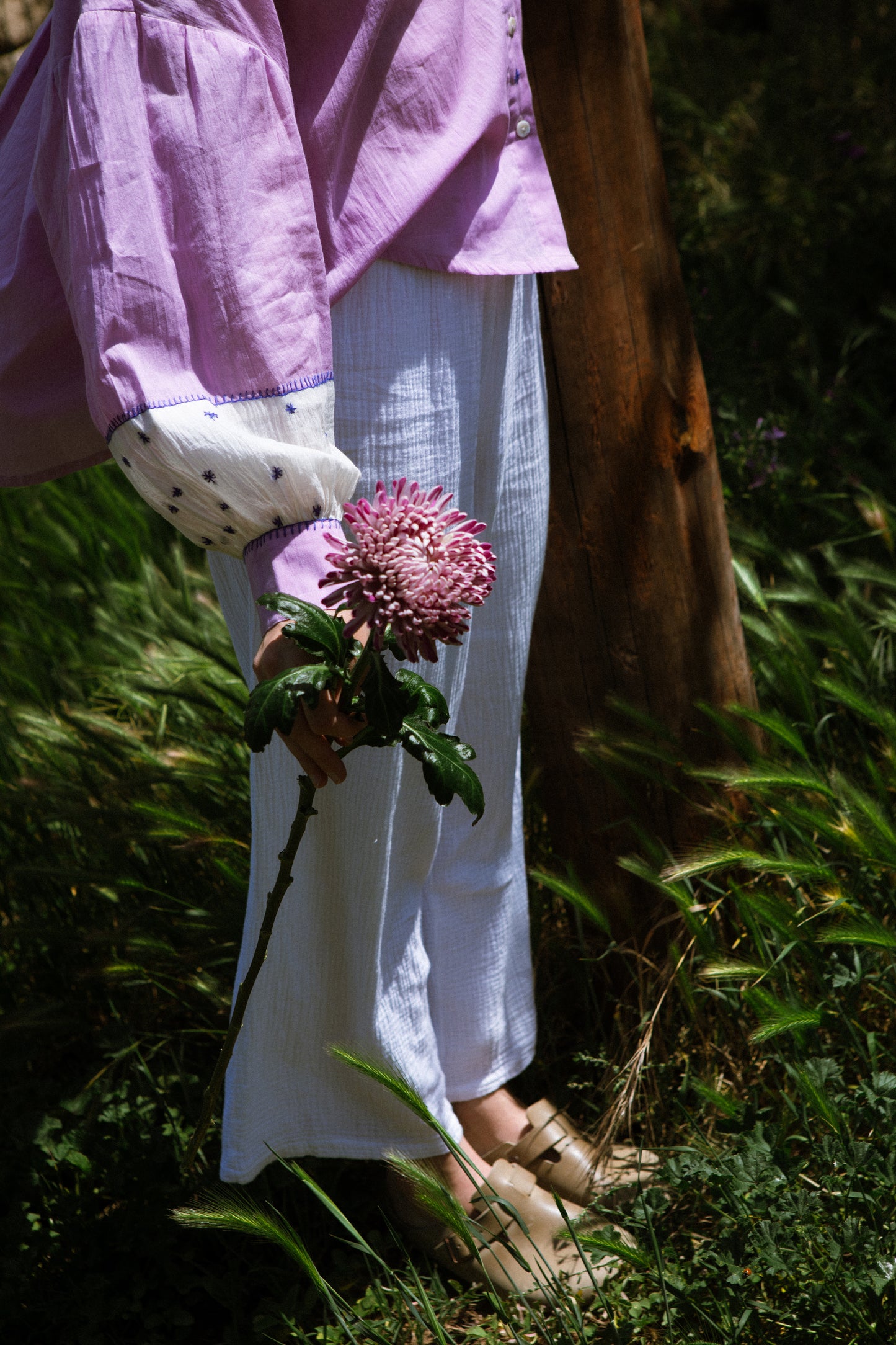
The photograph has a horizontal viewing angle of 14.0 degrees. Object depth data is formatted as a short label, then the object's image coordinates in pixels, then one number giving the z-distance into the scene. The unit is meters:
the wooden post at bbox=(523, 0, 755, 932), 3.30
